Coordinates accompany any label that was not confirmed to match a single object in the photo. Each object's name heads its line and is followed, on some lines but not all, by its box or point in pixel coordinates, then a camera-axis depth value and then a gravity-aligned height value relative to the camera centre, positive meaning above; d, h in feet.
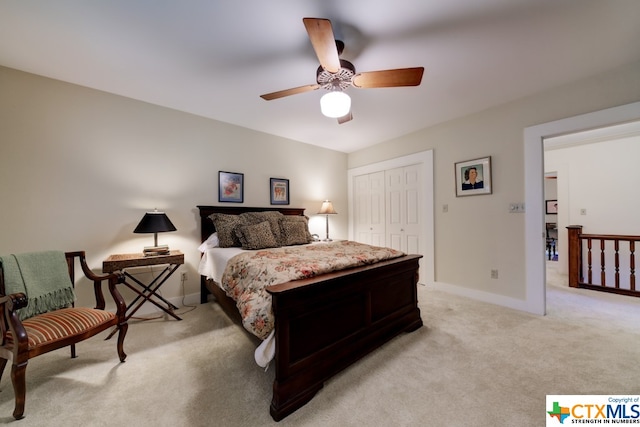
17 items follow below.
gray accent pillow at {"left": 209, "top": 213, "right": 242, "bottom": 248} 9.62 -0.59
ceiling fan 4.87 +3.38
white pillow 9.82 -1.20
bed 4.58 -2.59
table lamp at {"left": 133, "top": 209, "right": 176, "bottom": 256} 8.16 -0.42
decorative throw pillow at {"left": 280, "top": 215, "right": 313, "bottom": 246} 10.65 -0.83
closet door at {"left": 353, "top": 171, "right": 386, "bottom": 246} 14.43 +0.21
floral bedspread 4.84 -1.36
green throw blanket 5.19 -1.48
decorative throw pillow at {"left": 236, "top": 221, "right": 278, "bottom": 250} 9.29 -0.91
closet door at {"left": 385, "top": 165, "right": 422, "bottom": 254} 12.67 +0.21
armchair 4.38 -2.19
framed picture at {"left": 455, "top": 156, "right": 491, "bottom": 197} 10.05 +1.49
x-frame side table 7.52 -1.69
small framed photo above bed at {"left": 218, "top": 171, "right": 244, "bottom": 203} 11.10 +1.28
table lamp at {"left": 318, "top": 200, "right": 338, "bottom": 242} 13.65 +0.20
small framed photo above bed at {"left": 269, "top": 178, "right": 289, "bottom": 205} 12.74 +1.20
